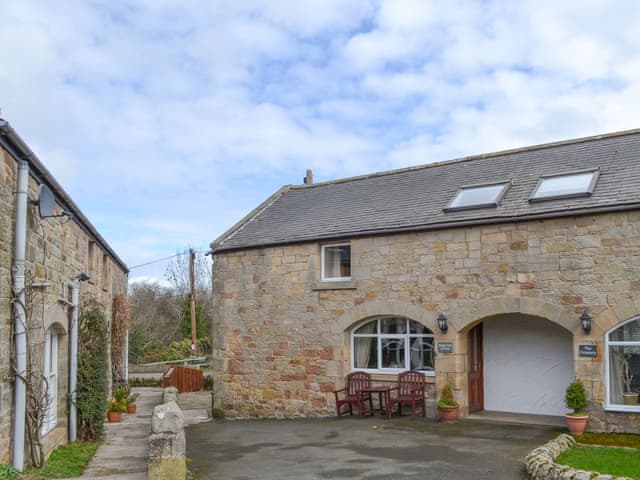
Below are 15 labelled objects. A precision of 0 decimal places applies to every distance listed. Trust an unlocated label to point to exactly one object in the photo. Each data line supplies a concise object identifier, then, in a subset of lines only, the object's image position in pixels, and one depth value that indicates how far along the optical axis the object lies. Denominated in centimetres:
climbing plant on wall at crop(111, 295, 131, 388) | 1752
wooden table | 1288
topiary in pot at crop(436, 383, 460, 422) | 1221
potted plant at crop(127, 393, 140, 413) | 1611
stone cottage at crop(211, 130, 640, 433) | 1090
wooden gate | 2131
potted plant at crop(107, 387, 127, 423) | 1434
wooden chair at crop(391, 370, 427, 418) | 1285
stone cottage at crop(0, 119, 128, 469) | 698
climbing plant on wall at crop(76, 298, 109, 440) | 1108
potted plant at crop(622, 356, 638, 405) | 1066
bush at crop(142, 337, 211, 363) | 3319
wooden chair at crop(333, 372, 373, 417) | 1345
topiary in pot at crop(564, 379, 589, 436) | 1056
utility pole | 3042
